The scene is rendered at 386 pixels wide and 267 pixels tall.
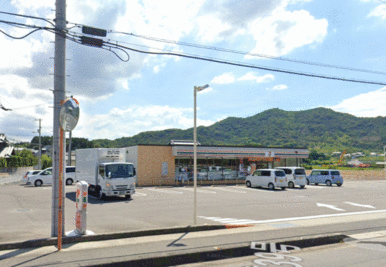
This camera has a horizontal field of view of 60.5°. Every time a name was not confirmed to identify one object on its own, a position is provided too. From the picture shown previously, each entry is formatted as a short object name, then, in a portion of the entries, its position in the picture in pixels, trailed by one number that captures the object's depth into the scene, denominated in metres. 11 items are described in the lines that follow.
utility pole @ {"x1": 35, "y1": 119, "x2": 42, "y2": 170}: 61.06
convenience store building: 31.88
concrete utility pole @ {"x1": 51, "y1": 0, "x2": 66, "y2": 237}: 8.61
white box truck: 19.14
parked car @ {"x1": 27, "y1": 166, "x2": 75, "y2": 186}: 30.17
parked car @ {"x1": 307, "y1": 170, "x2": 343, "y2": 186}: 33.81
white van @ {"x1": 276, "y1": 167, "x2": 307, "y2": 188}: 30.33
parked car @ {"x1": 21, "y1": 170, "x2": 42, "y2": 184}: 30.86
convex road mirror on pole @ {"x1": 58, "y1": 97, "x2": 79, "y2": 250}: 8.04
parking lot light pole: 10.85
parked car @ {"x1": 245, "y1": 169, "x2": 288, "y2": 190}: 28.28
